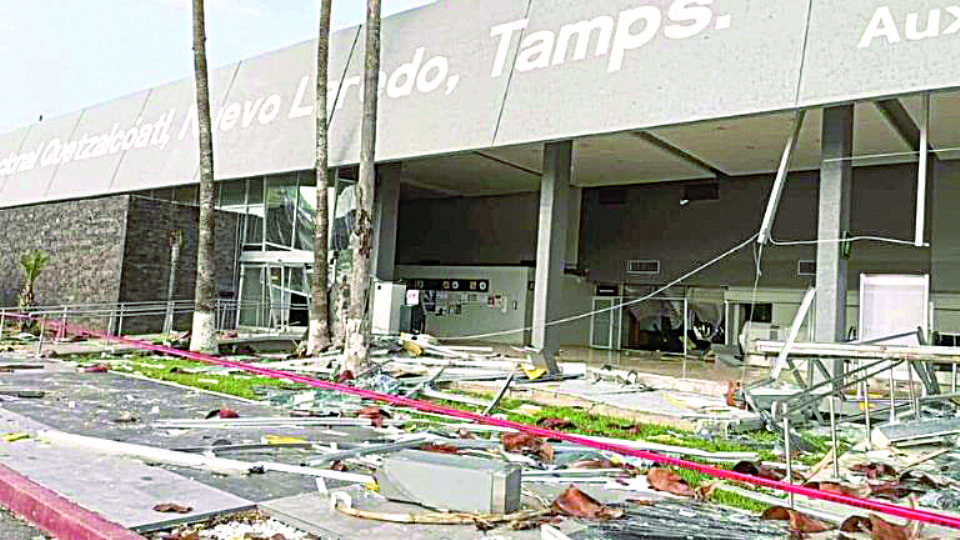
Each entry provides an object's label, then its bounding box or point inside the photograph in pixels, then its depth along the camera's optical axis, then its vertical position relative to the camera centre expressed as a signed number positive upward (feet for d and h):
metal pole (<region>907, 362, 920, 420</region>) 27.81 -2.19
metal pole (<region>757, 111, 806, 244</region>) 37.09 +7.45
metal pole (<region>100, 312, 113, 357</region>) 60.61 -3.10
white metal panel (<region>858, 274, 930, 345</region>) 43.42 +2.03
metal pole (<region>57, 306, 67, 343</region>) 62.14 -3.54
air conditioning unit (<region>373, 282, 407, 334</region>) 64.69 +0.00
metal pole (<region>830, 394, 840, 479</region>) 19.75 -2.64
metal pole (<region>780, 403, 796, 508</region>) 17.71 -2.47
